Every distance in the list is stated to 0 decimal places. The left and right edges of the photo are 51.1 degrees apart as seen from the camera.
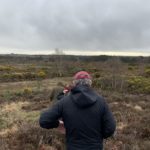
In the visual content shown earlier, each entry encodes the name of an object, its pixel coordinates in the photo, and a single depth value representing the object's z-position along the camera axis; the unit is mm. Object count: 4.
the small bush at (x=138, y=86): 12955
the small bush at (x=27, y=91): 10794
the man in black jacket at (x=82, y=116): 1744
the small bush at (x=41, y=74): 19366
